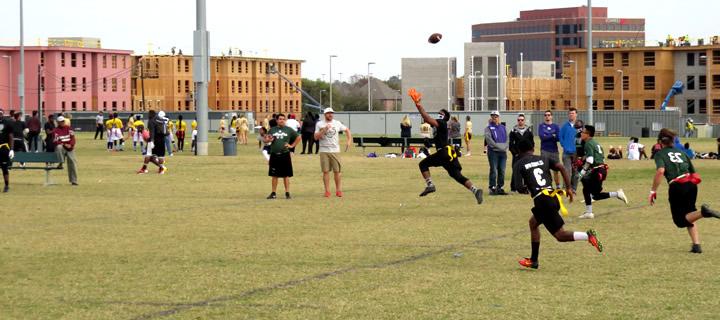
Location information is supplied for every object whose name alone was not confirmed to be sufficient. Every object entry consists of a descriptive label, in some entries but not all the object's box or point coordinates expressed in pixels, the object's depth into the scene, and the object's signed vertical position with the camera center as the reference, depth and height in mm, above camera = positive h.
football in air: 30641 +2109
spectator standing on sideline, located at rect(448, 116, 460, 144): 48444 -284
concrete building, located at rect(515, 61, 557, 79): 177625 +7647
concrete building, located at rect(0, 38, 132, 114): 137125 +5638
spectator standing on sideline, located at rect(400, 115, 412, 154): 55562 -216
